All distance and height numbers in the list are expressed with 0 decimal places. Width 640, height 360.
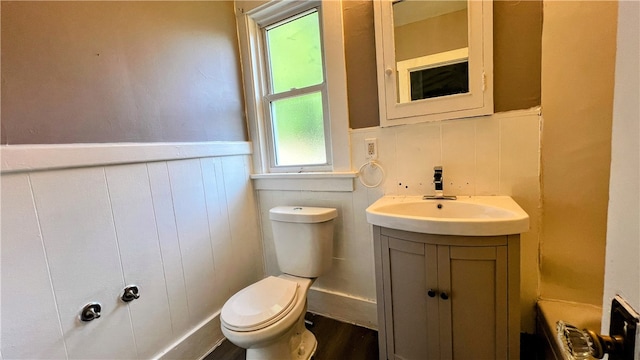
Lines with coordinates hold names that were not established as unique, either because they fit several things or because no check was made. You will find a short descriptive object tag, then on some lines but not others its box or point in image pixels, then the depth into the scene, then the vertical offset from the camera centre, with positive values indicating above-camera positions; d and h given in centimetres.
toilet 112 -66
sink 91 -29
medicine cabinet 120 +40
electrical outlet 149 +0
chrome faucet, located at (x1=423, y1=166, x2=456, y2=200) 129 -20
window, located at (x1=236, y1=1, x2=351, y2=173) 155 +45
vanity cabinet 94 -57
